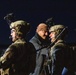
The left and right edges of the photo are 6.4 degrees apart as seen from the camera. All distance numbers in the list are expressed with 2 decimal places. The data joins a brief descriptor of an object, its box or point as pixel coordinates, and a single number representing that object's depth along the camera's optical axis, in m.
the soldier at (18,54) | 7.73
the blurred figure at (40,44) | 9.86
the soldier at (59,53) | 8.83
